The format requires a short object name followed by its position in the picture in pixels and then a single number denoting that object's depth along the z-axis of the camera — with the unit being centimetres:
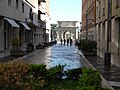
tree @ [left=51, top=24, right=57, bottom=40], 7799
